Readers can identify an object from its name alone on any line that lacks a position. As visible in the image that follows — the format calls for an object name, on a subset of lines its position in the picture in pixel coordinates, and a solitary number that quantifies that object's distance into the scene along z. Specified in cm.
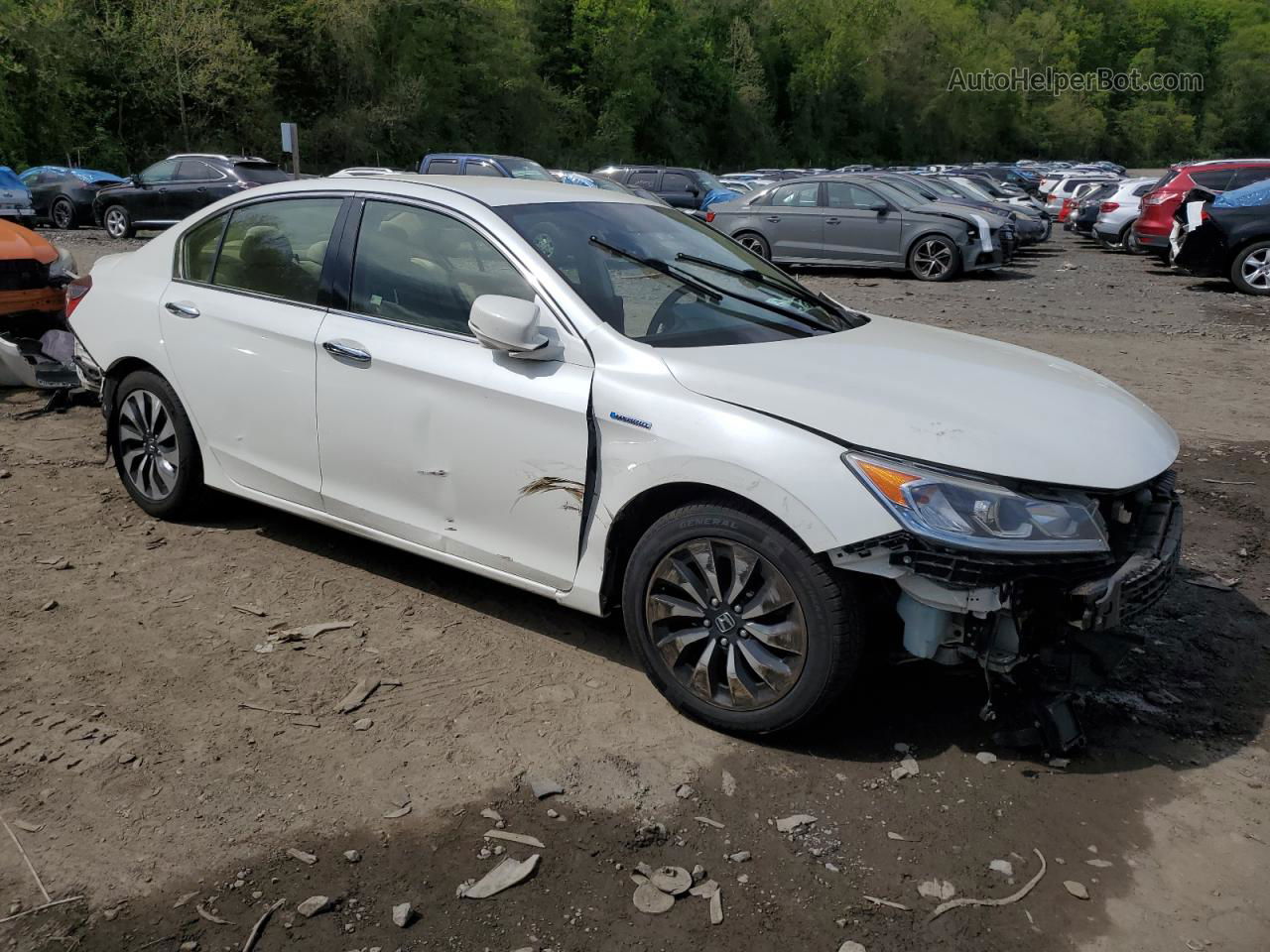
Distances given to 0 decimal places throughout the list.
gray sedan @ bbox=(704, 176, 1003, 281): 1745
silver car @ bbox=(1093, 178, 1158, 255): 2236
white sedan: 324
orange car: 750
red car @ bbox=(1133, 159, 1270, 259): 1919
